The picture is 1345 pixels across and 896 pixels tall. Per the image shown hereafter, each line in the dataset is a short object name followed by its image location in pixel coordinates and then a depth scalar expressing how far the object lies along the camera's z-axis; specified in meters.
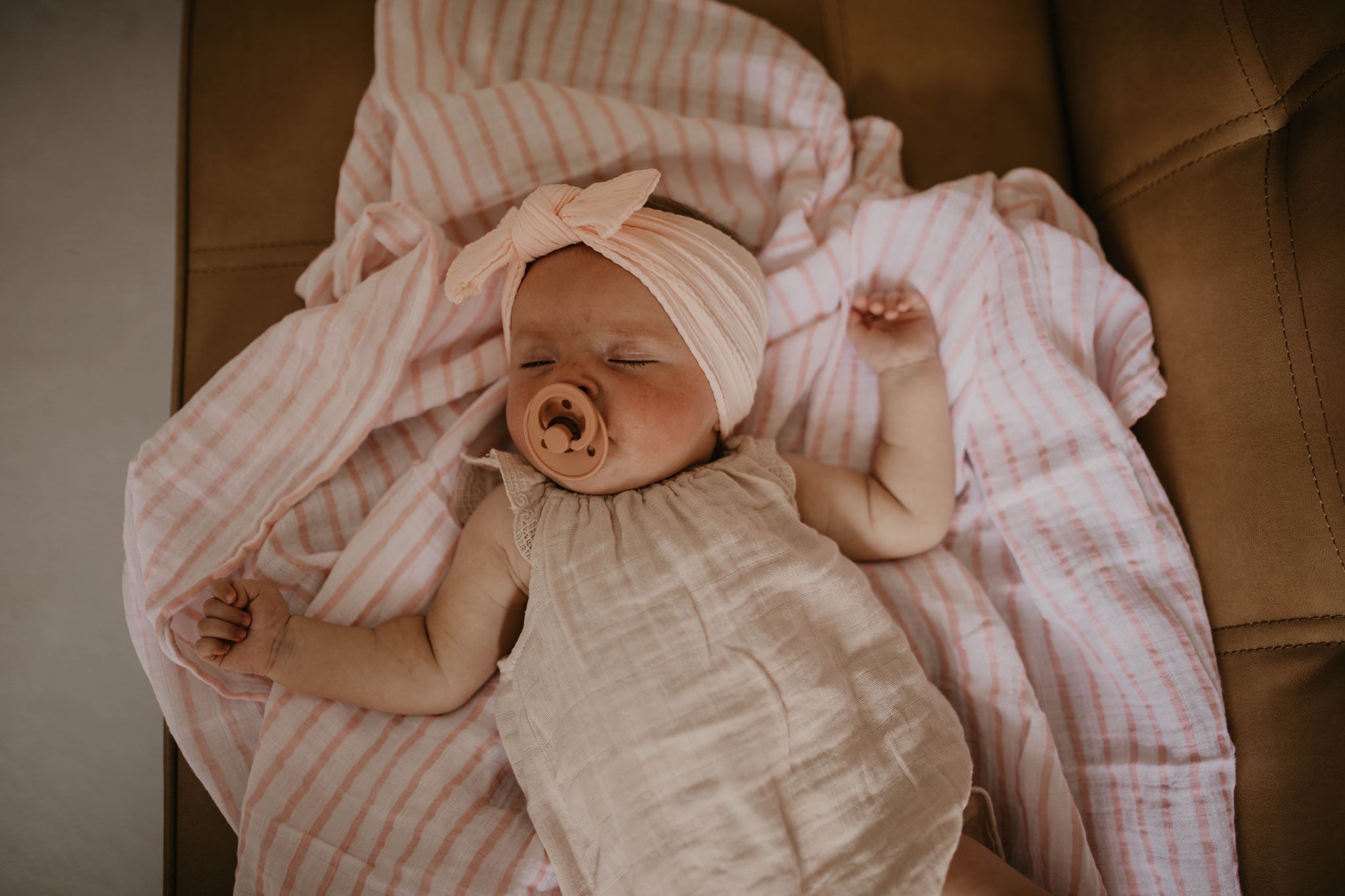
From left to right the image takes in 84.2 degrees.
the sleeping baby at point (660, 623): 0.80
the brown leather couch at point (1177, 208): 0.88
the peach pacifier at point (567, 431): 0.81
